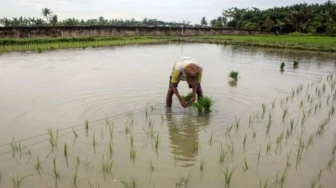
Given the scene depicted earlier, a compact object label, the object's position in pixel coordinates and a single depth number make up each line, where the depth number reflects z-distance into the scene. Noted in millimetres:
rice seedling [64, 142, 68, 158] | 3995
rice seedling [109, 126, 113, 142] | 4654
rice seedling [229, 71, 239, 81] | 9722
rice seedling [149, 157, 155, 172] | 3732
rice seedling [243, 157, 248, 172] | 3798
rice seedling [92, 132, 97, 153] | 4323
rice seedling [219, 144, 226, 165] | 3966
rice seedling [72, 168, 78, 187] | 3365
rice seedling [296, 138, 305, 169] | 4014
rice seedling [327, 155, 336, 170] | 3920
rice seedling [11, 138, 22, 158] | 4086
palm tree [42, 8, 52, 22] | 54644
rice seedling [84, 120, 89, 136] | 4898
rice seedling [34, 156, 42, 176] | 3633
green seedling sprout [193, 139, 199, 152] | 4367
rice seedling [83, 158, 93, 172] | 3684
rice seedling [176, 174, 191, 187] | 3404
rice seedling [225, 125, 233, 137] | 4957
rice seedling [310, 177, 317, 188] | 3385
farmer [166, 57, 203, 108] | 5035
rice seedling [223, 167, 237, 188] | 3446
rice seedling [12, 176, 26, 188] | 3301
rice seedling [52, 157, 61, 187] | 3465
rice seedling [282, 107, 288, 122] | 5905
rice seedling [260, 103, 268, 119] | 5969
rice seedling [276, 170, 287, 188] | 3492
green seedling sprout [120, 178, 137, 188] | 3315
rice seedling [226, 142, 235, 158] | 4256
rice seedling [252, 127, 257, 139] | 4883
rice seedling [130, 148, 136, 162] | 4005
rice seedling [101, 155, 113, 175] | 3641
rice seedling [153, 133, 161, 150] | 4356
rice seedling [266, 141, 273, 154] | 4327
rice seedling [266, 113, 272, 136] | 5173
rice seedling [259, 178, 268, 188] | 3382
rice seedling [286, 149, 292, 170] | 3895
